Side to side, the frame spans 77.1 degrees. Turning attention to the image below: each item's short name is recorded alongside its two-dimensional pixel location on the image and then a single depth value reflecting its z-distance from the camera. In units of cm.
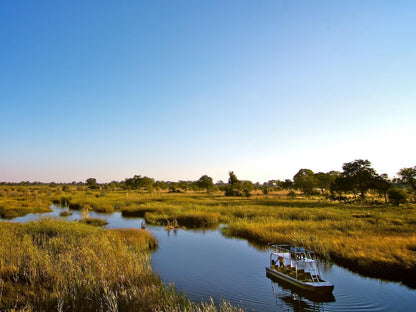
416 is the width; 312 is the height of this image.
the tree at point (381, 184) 4710
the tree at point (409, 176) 4375
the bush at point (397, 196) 3997
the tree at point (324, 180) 6700
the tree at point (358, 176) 4980
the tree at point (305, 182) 6562
